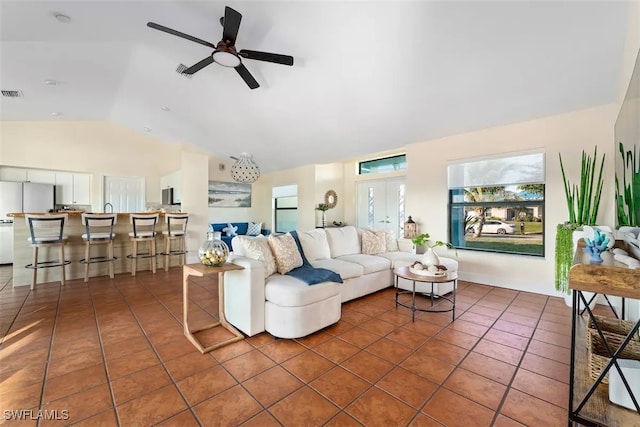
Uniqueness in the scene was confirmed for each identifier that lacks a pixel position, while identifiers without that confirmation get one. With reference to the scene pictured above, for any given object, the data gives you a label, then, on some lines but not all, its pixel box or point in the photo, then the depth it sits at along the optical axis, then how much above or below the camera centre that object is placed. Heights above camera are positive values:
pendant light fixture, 4.18 +0.71
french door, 6.31 +0.26
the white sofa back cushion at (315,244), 3.57 -0.43
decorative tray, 2.90 -0.66
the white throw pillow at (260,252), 2.72 -0.41
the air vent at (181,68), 3.56 +1.99
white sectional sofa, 2.40 -0.83
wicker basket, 1.39 -0.73
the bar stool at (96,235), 4.24 -0.37
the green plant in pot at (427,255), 3.05 -0.49
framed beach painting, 7.92 +0.58
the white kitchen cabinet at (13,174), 5.49 +0.81
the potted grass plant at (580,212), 3.18 +0.03
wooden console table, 0.98 -0.54
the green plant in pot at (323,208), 6.92 +0.15
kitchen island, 3.99 -0.67
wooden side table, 2.27 -0.97
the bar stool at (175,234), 5.09 -0.41
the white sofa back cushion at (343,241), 4.01 -0.43
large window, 3.90 +0.16
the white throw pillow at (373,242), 4.25 -0.47
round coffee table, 2.83 -1.05
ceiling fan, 2.17 +1.54
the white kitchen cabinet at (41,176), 5.74 +0.81
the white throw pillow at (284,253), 2.90 -0.44
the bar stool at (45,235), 3.79 -0.34
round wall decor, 7.20 +0.42
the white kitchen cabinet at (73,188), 6.02 +0.57
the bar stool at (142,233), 4.65 -0.37
